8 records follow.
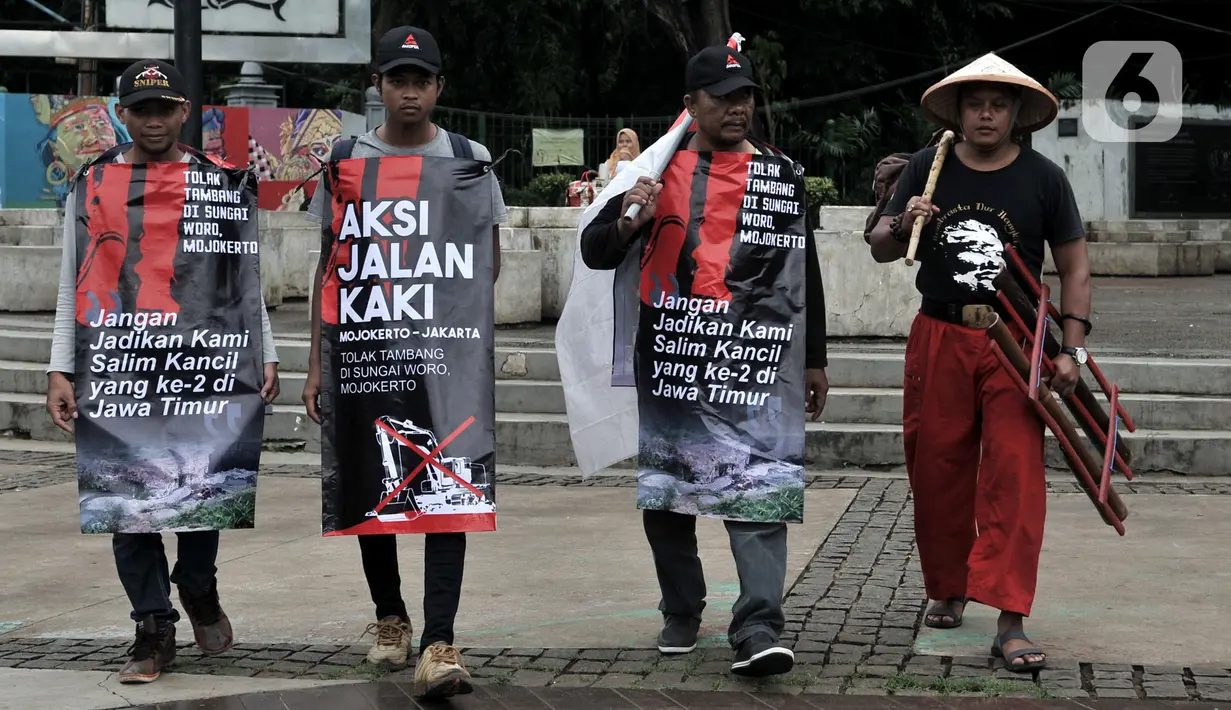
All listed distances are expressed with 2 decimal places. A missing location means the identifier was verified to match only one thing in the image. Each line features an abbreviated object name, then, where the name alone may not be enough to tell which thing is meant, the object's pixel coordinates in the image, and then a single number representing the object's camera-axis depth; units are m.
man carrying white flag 4.96
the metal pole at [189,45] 9.01
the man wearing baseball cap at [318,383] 4.71
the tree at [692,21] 24.92
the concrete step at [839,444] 8.53
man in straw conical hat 5.06
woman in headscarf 13.58
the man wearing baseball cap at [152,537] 5.00
